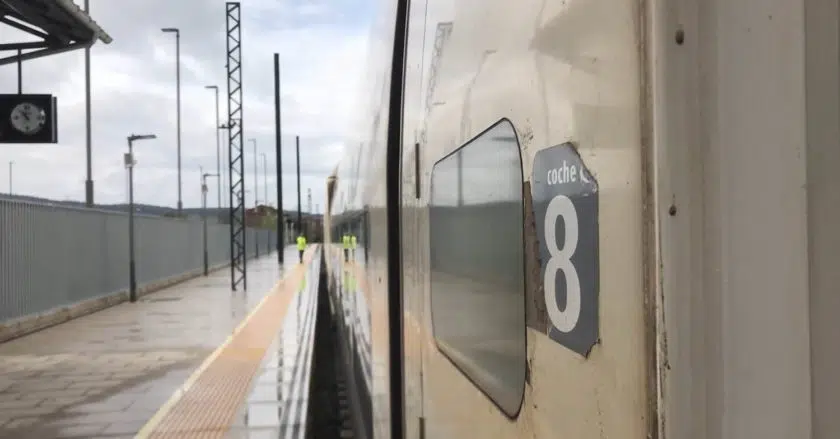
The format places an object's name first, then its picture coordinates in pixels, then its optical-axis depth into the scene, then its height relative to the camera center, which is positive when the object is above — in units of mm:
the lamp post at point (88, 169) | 18891 +1370
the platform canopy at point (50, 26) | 8219 +2134
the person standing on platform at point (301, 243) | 38159 -663
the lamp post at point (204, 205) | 31578 +1282
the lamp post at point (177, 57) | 30095 +6026
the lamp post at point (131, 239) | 19422 -176
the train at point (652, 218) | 878 +7
